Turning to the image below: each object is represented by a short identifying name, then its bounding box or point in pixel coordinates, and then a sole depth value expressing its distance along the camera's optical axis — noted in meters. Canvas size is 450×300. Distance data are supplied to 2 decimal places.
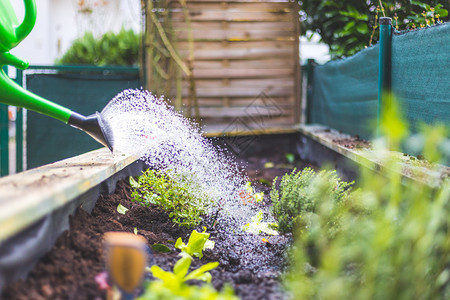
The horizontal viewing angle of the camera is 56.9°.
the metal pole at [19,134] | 4.40
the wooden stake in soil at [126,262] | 0.97
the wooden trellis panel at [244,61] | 5.21
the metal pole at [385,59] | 2.82
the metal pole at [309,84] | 5.39
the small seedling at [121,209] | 2.18
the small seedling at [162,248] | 1.77
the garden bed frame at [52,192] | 1.08
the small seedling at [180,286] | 1.03
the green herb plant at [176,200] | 2.11
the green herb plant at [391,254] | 1.05
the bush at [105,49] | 5.62
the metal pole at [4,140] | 4.21
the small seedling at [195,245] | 1.76
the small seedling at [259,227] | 2.24
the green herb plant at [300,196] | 1.79
